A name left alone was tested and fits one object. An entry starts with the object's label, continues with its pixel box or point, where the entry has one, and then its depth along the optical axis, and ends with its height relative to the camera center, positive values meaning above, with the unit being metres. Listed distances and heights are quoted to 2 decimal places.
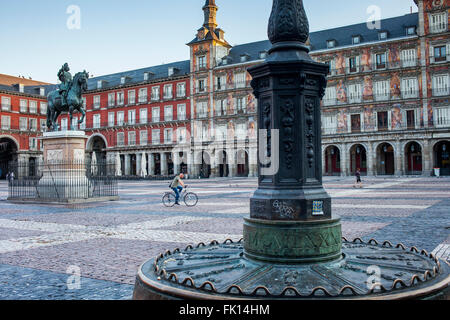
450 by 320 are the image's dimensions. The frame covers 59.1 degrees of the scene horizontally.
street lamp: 3.26 -0.50
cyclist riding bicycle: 14.37 -0.49
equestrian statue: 15.45 +3.16
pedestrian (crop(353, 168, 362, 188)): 23.05 -0.73
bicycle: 14.33 -1.03
